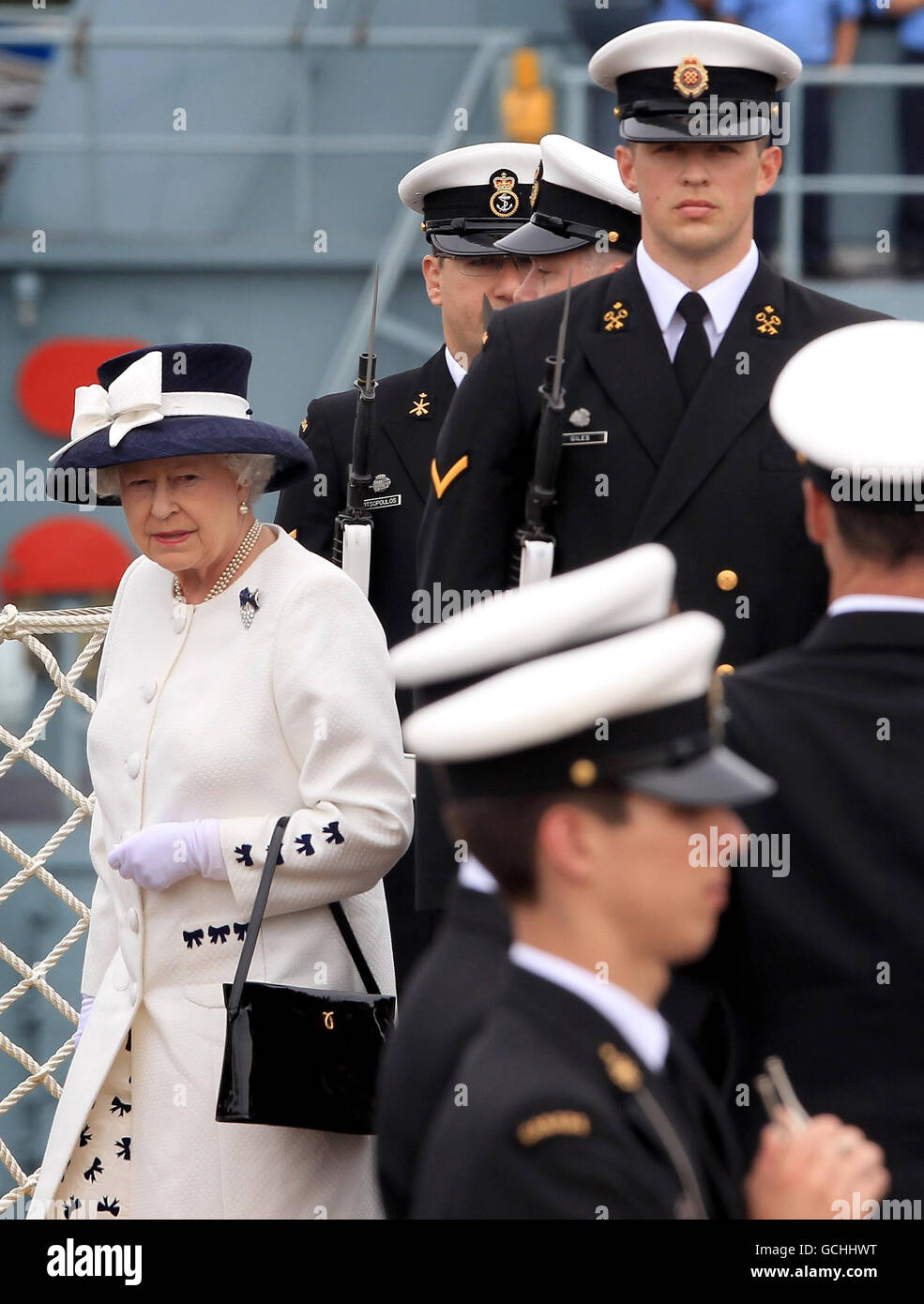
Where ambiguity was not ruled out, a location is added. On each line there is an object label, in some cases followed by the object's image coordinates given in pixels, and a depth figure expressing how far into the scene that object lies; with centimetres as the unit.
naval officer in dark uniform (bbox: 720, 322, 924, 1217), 353
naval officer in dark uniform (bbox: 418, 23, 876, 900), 514
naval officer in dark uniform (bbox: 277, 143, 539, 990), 711
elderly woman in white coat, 535
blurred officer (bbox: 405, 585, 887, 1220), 294
